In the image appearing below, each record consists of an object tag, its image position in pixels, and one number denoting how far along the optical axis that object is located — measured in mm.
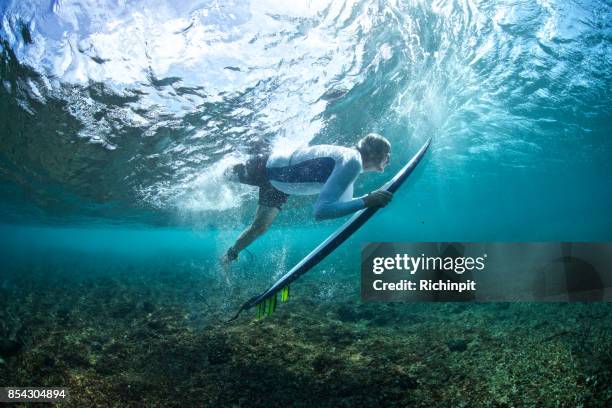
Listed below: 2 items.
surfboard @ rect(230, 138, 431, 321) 4051
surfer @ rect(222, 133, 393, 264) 3910
